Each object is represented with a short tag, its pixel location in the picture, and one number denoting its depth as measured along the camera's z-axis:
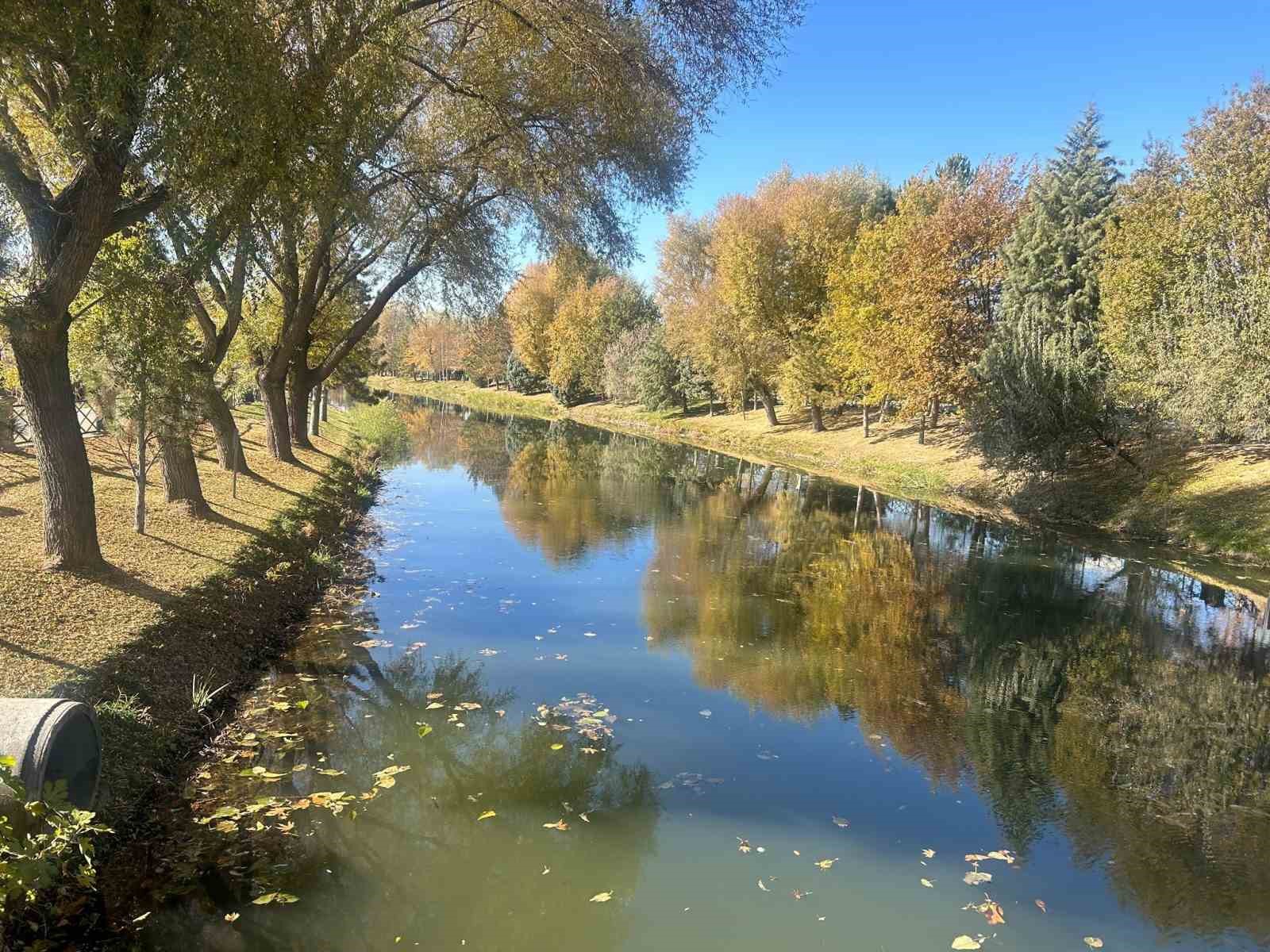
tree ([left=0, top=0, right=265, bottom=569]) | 6.85
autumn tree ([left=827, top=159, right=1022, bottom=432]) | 30.94
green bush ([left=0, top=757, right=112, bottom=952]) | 3.87
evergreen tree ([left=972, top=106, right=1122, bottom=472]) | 23.80
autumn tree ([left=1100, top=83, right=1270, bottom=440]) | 19.11
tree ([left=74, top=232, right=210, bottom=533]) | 10.14
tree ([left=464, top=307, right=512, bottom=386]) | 80.19
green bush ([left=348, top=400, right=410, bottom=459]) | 34.91
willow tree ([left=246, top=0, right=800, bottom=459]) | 9.81
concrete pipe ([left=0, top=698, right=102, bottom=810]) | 4.64
